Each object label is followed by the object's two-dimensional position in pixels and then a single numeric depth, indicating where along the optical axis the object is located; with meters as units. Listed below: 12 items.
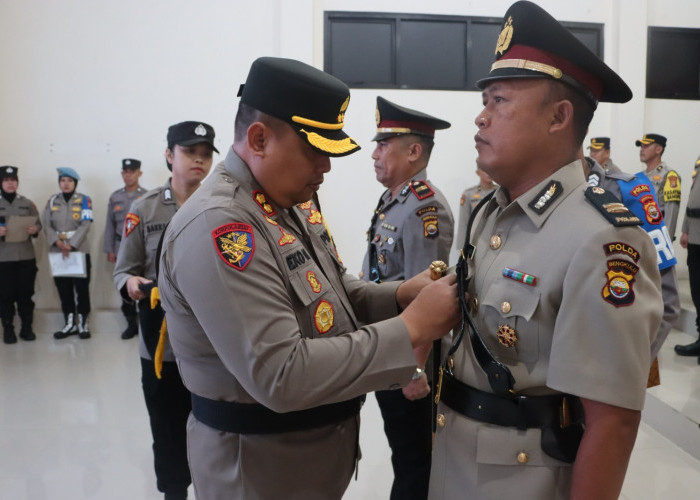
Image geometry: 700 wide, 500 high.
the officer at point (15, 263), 5.70
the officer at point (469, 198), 6.39
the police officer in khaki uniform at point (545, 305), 1.00
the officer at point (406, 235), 2.35
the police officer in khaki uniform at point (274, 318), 1.09
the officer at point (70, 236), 5.89
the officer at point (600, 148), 5.61
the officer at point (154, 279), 2.35
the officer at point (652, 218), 1.96
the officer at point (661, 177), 5.64
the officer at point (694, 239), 4.55
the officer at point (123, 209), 6.05
